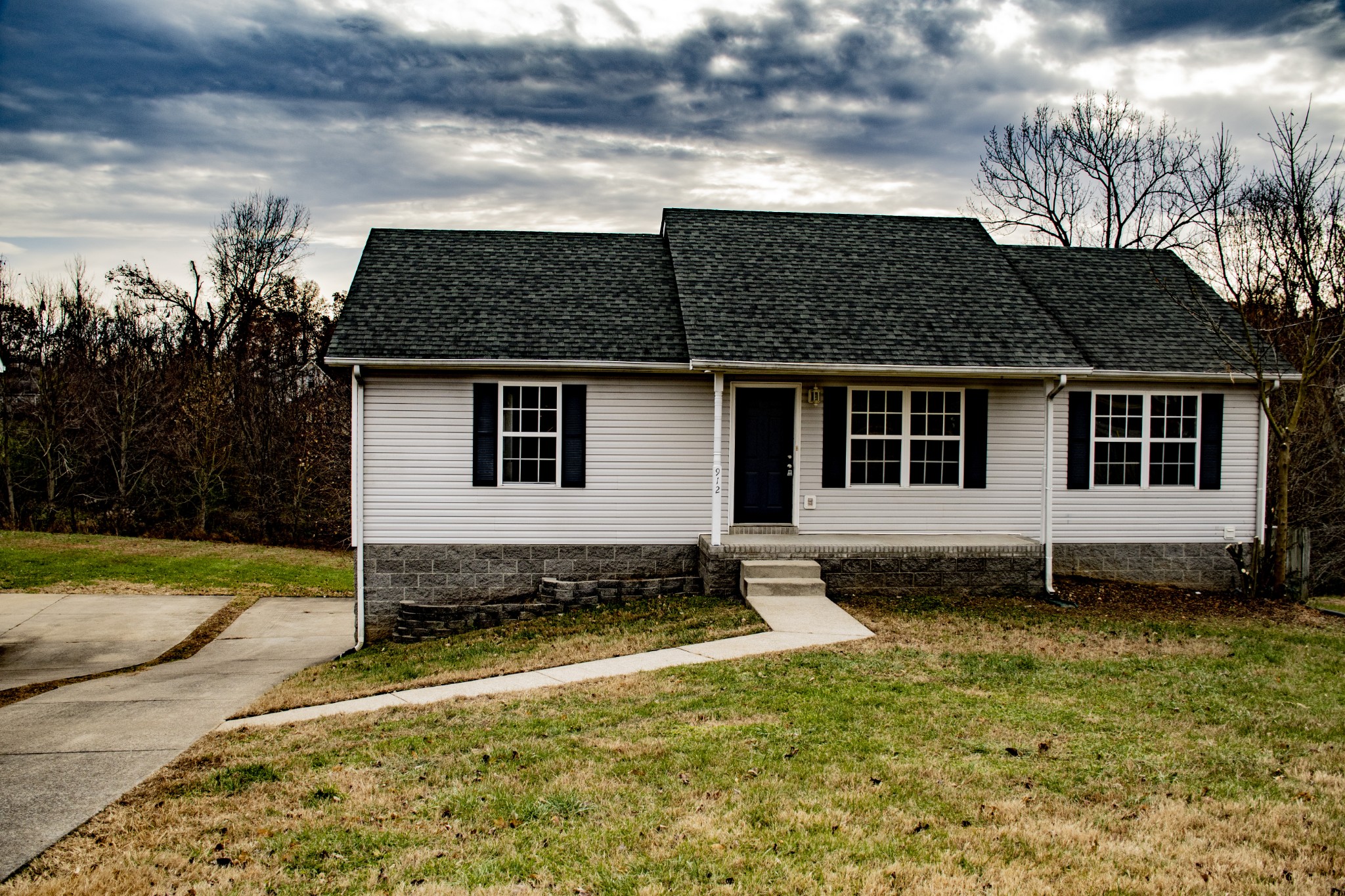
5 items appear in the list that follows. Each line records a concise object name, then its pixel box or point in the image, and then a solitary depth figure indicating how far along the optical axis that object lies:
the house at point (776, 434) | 12.58
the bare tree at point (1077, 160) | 25.89
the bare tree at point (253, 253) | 33.03
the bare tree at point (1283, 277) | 13.16
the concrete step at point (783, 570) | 11.87
